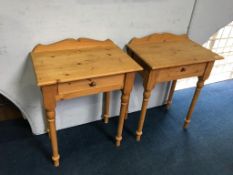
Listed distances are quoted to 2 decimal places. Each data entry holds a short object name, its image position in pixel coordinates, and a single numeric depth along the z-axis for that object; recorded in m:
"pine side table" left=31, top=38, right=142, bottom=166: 1.29
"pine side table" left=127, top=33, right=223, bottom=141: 1.59
